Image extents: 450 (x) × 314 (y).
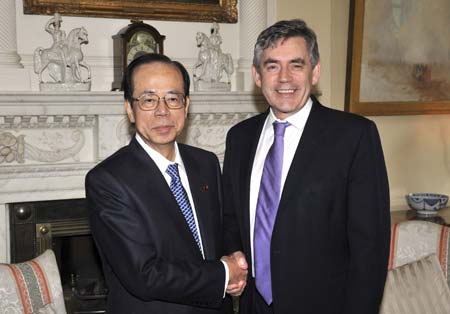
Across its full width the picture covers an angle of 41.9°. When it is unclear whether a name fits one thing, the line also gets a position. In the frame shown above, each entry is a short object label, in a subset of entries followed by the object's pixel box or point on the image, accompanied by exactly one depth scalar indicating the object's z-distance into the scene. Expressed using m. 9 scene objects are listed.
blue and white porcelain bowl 3.91
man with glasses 1.64
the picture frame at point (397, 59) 3.92
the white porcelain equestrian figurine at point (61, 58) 3.19
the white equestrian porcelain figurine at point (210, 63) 3.47
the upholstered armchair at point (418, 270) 2.56
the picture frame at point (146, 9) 3.28
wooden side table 3.85
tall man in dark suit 1.80
